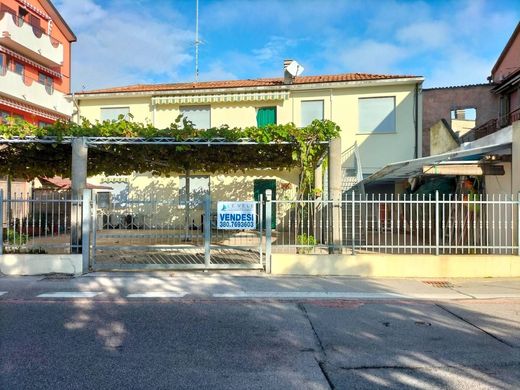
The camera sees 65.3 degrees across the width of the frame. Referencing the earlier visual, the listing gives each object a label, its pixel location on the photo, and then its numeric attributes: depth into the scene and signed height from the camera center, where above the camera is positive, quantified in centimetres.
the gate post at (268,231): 880 -49
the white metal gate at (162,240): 906 -75
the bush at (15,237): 966 -67
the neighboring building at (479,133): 1014 +312
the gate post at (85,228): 888 -41
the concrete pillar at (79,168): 974 +100
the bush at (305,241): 961 -79
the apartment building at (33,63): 2134 +877
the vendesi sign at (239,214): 913 -12
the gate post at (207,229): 898 -45
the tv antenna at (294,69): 1923 +665
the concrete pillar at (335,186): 970 +55
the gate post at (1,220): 882 -23
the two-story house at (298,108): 1808 +471
